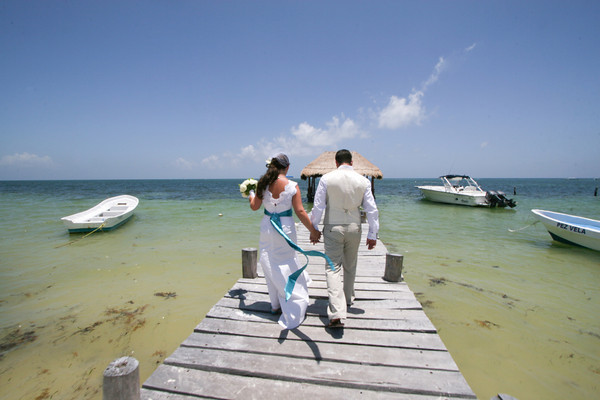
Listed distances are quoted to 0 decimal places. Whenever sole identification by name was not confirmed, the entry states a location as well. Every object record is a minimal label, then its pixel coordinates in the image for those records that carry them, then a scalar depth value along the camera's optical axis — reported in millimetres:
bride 2979
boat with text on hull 8725
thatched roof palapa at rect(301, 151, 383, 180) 16906
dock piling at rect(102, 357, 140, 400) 1824
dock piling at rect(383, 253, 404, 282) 4508
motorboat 21047
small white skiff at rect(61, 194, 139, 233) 11156
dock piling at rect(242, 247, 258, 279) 4645
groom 3006
